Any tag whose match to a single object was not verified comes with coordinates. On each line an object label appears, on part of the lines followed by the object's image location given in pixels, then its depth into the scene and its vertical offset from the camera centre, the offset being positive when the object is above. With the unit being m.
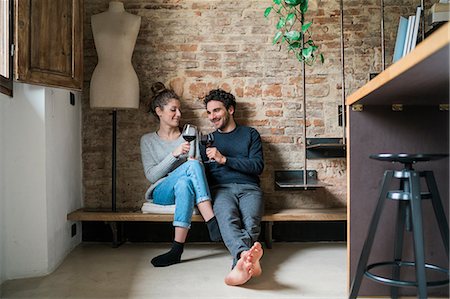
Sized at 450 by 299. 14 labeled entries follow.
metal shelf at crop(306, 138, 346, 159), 3.56 -0.03
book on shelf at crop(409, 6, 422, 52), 2.16 +0.60
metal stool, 1.60 -0.27
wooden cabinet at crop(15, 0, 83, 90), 2.49 +0.67
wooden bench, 3.13 -0.51
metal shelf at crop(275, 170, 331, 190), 3.51 -0.25
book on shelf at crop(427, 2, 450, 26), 2.67 +0.84
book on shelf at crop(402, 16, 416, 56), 2.20 +0.58
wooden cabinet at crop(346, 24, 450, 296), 2.07 -0.02
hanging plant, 3.21 +0.94
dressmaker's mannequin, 3.21 +0.66
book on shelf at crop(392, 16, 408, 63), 2.24 +0.58
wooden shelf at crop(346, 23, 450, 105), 1.16 +0.24
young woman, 2.88 -0.17
